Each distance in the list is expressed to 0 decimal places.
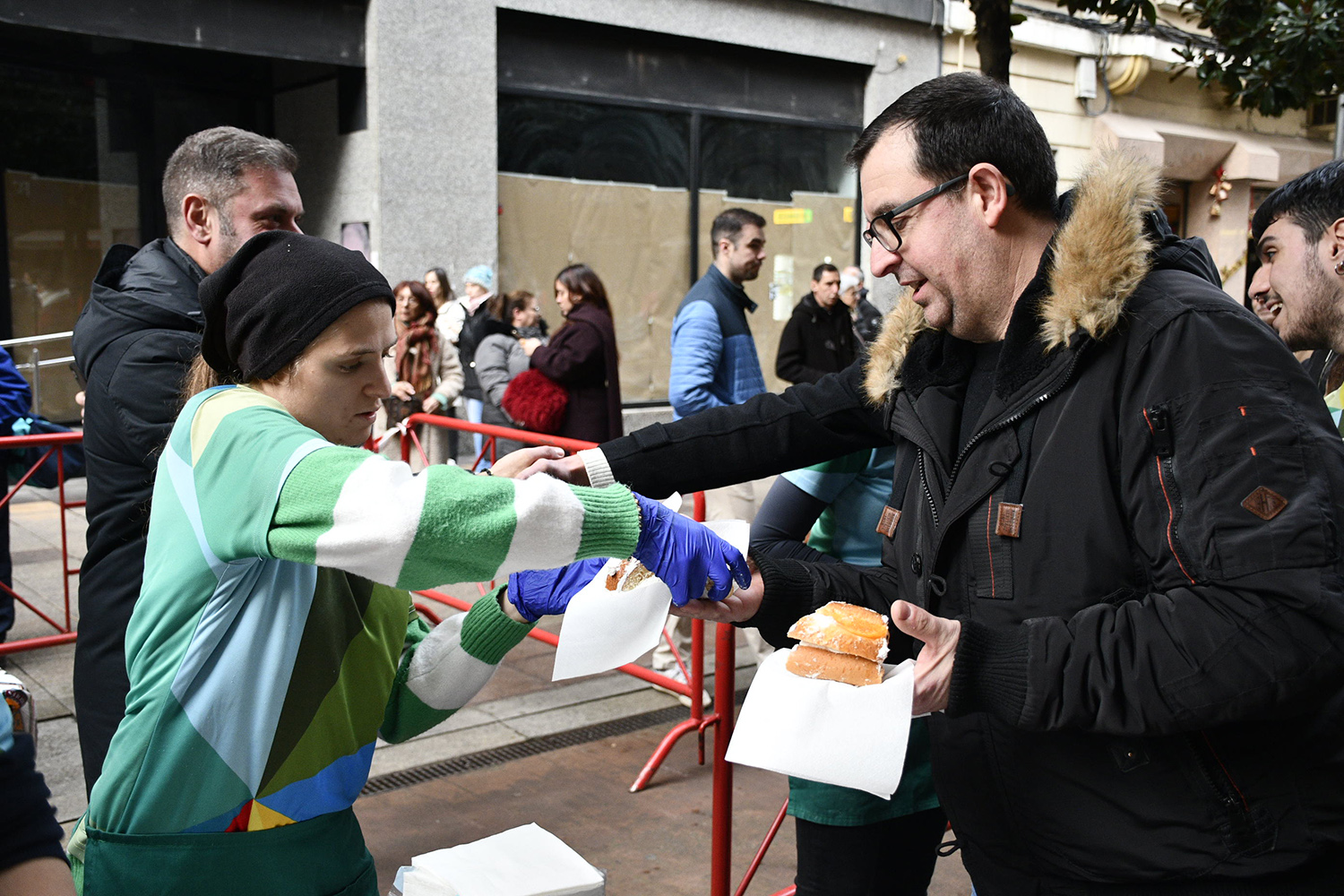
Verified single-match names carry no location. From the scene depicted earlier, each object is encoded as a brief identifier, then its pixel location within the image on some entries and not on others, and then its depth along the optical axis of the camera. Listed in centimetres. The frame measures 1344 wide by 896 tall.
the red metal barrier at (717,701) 340
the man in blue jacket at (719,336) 624
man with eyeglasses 163
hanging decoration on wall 1794
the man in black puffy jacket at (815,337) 916
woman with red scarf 848
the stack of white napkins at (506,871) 205
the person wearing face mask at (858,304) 1038
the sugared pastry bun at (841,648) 185
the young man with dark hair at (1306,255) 291
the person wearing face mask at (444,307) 880
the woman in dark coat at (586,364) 732
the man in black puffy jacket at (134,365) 282
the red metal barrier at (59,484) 574
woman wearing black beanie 167
